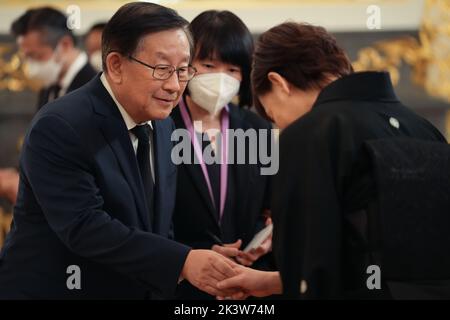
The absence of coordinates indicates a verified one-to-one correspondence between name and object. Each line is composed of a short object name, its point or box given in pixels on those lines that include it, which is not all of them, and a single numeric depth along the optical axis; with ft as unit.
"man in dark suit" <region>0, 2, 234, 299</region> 18.67
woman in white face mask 24.56
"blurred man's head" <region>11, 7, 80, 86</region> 36.11
